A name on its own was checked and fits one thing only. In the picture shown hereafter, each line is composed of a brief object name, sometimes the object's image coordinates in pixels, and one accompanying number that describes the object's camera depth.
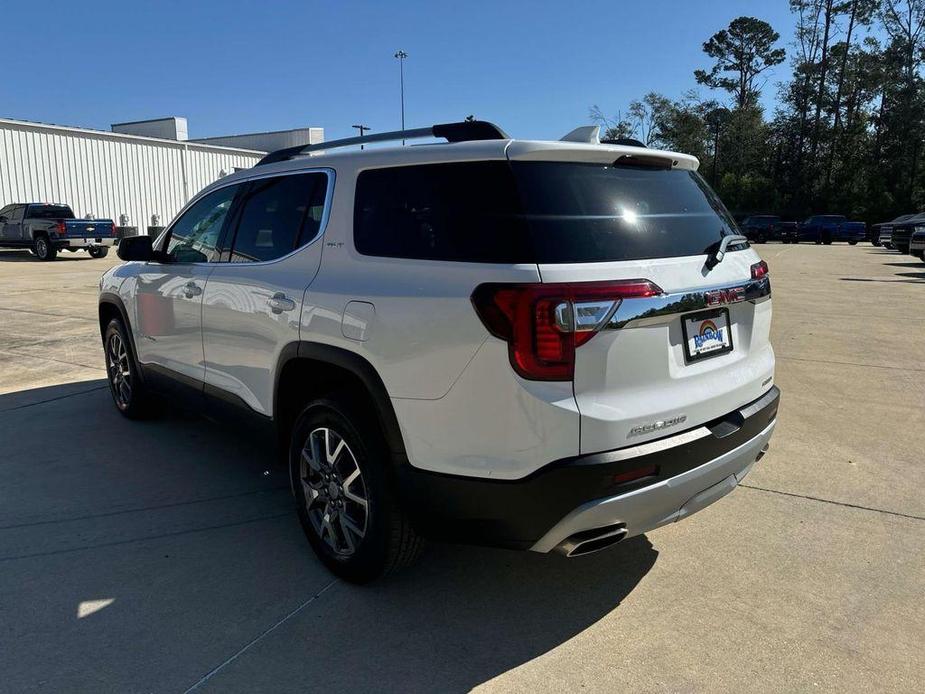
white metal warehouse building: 27.17
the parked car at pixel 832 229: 37.75
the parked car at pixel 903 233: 23.45
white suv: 2.36
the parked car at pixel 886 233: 29.40
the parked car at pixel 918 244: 19.59
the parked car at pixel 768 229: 39.81
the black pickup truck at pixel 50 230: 21.53
